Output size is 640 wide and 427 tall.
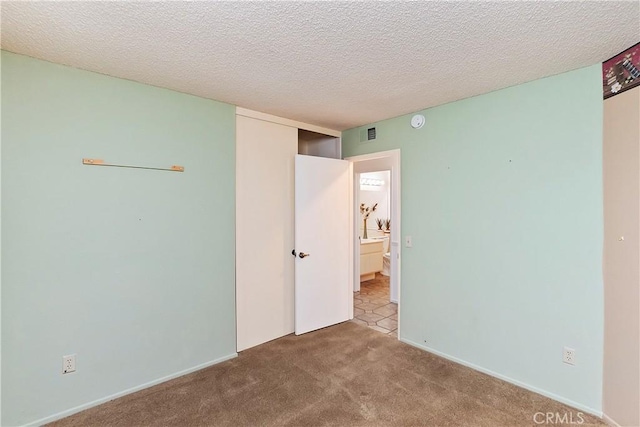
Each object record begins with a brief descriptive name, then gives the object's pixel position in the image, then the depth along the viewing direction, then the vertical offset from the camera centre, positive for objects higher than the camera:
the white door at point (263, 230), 2.97 -0.17
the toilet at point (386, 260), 6.18 -1.00
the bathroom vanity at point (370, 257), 5.57 -0.86
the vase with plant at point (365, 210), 6.75 +0.09
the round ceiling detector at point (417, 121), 3.00 +0.96
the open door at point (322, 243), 3.32 -0.36
